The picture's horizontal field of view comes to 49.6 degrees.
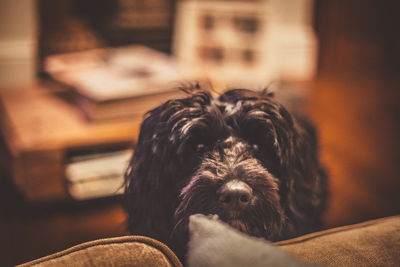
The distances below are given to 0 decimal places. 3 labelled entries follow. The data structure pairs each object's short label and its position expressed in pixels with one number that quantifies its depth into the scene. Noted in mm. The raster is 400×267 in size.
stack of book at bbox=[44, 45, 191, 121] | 2195
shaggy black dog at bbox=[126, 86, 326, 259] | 1047
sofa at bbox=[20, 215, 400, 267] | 619
